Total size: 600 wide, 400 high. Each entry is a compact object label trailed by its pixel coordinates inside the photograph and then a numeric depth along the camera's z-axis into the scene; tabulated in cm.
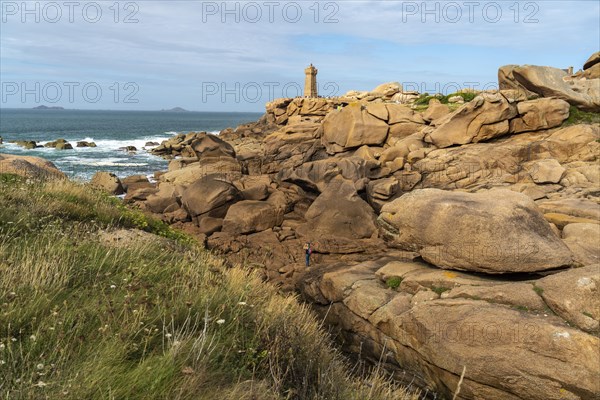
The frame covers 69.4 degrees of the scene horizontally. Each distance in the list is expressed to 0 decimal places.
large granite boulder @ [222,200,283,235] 2084
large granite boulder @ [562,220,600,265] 1012
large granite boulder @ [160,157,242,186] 2891
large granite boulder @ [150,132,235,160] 3095
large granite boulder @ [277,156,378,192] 2448
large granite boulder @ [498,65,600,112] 2420
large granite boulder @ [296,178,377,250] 1953
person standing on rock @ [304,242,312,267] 1781
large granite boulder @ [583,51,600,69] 3994
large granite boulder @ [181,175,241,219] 2206
